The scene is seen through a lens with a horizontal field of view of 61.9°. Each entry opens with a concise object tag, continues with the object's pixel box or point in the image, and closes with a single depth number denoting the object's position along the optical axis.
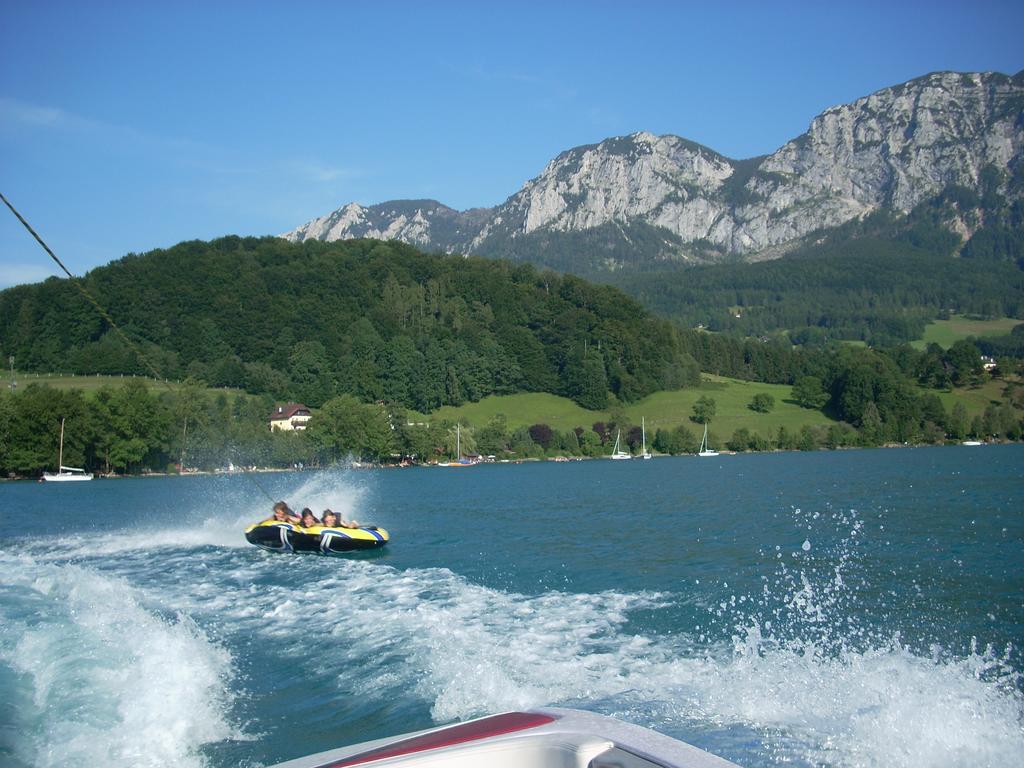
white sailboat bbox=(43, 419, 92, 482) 85.81
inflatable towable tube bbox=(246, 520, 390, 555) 28.48
